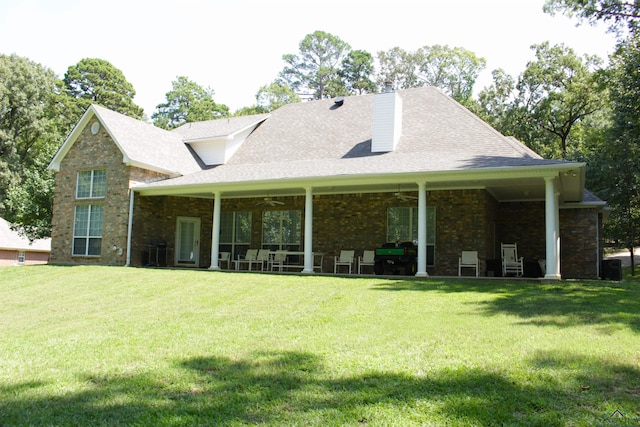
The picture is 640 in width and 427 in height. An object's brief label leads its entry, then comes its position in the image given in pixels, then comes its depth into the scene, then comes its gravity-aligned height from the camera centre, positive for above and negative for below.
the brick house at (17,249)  37.16 -0.43
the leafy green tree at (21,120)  34.06 +8.31
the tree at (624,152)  19.36 +4.97
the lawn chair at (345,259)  16.19 -0.22
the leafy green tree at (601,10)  16.64 +7.87
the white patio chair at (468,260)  14.52 -0.14
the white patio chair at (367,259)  16.02 -0.21
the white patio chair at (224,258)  18.67 -0.34
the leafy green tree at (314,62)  46.09 +16.56
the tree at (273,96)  42.53 +12.43
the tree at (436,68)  41.78 +15.08
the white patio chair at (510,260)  14.78 -0.12
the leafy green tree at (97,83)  43.00 +13.26
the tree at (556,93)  30.95 +10.01
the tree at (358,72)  44.31 +15.19
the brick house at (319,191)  14.99 +1.88
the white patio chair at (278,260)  16.98 -0.32
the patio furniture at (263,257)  17.66 -0.25
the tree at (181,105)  45.76 +12.43
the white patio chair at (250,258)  17.95 -0.30
